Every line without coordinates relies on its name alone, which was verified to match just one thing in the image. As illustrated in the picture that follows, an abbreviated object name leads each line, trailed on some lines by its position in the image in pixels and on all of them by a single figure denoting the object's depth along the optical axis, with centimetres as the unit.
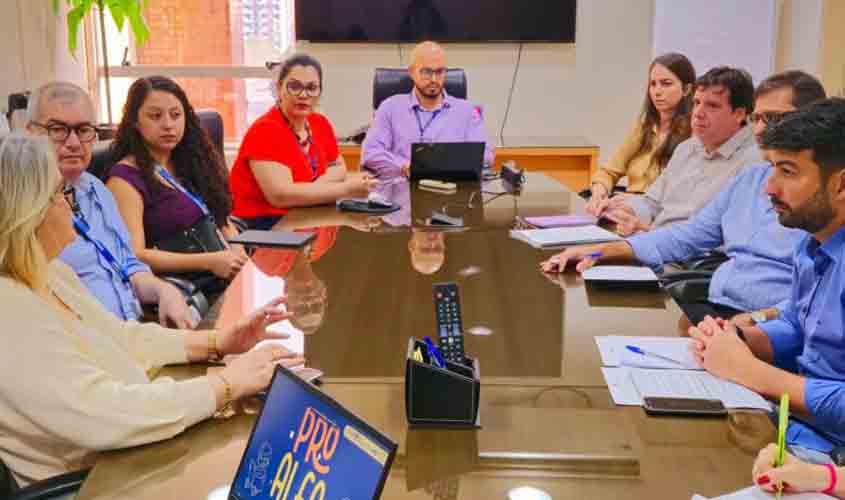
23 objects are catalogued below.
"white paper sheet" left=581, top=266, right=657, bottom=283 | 212
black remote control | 149
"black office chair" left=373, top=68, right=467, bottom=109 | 464
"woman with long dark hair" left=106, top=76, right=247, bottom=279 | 260
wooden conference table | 115
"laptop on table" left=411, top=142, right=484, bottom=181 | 360
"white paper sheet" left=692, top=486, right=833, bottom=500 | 108
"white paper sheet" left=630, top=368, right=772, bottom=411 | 142
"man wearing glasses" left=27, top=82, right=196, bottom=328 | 221
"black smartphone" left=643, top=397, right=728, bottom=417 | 135
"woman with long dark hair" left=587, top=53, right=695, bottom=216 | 362
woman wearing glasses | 326
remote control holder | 127
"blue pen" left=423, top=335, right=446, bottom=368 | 132
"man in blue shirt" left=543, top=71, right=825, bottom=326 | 224
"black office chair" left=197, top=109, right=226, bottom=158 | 337
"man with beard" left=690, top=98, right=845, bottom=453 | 151
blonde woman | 121
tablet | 252
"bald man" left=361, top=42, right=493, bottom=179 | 407
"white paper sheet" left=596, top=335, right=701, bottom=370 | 157
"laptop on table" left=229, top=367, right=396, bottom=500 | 92
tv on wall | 562
